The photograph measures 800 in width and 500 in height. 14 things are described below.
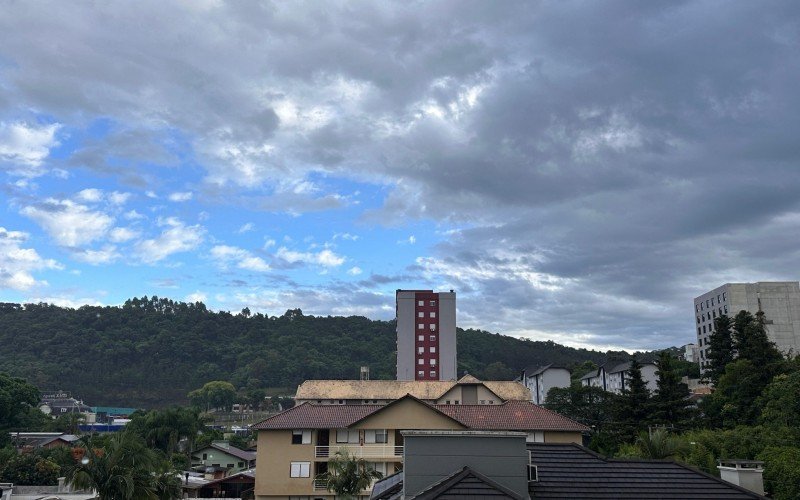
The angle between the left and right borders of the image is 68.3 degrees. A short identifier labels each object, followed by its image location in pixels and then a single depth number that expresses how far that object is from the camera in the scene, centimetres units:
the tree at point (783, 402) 4172
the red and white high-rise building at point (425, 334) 11856
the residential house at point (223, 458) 8100
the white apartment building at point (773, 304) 10256
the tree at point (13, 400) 8081
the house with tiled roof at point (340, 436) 4650
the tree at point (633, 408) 5759
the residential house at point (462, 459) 1730
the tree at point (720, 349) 6850
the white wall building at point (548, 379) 11525
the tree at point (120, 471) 2558
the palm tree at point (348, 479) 3634
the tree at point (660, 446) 3669
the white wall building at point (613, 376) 10456
